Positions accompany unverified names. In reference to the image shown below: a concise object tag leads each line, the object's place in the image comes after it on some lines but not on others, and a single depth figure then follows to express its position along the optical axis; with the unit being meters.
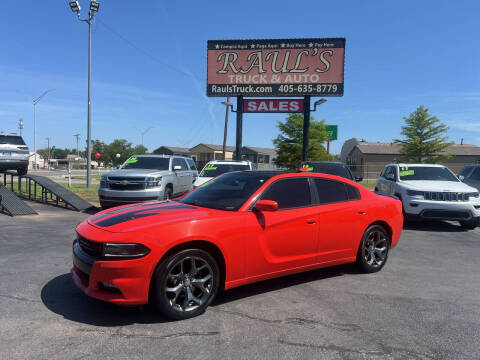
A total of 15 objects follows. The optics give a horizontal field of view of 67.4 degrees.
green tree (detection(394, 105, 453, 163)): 42.31
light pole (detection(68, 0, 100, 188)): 19.39
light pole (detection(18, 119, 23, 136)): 64.52
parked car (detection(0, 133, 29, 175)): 14.80
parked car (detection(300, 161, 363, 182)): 11.00
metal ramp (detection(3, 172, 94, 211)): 11.30
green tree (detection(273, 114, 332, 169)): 33.28
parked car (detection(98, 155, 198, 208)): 10.38
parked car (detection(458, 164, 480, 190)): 11.59
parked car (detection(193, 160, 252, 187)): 12.00
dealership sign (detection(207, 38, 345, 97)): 18.52
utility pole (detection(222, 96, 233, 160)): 35.74
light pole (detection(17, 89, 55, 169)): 48.98
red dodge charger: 3.39
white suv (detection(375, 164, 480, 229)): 9.00
